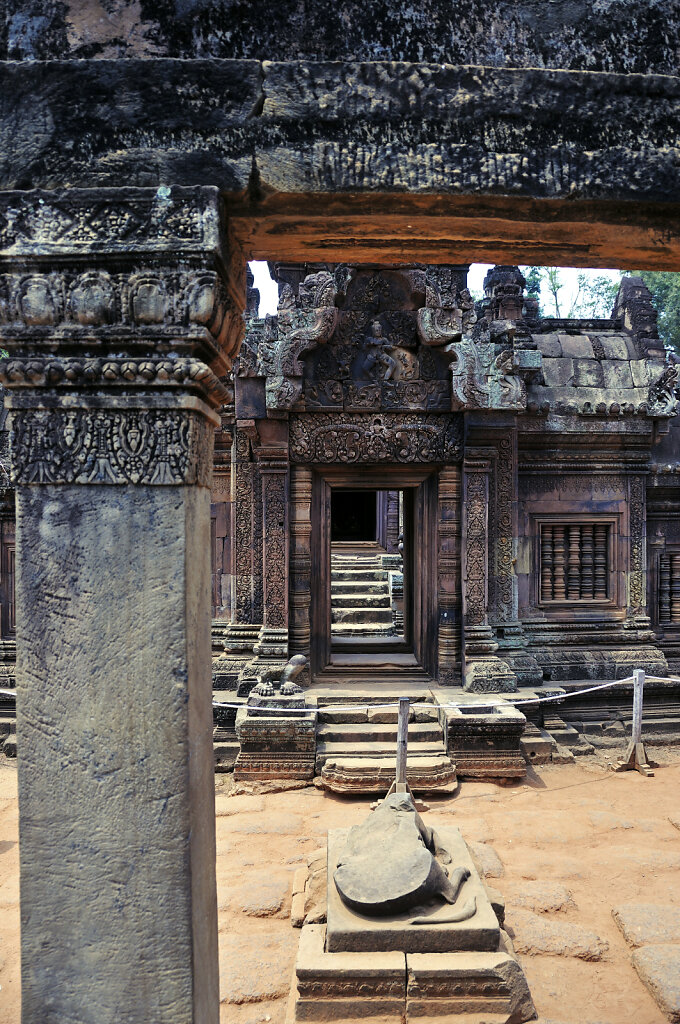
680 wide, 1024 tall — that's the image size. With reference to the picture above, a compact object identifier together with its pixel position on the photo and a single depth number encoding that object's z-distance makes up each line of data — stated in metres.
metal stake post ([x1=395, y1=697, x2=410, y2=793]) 6.30
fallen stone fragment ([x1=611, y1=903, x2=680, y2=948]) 4.62
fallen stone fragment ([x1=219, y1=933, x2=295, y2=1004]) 4.04
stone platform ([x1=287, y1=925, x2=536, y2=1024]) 3.81
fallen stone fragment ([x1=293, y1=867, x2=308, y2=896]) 5.16
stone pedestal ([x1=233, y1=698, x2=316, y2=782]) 7.50
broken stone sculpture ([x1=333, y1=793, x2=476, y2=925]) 4.09
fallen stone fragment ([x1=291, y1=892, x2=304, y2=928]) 4.75
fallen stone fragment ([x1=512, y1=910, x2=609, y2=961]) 4.47
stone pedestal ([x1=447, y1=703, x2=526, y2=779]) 7.55
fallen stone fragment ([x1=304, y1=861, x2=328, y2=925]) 4.48
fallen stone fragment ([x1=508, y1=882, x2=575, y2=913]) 5.01
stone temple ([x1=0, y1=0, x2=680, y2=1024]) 2.09
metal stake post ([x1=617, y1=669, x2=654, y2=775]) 7.83
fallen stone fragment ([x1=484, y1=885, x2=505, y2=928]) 4.55
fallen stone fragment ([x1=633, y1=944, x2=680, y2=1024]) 3.93
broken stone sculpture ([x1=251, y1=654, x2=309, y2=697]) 7.77
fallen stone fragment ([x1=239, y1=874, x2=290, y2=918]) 4.97
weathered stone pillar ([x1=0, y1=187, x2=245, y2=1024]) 2.08
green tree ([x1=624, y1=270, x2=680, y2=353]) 23.95
